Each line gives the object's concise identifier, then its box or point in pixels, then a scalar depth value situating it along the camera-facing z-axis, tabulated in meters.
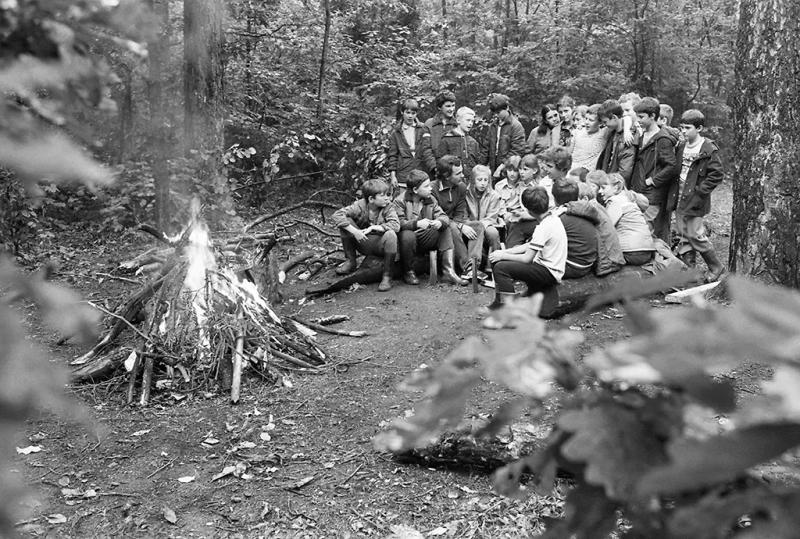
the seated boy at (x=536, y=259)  6.06
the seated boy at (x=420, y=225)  7.61
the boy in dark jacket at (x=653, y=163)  7.66
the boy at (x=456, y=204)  7.88
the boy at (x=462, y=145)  8.75
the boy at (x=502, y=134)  8.94
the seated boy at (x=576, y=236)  6.38
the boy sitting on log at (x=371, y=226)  7.53
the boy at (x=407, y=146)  8.67
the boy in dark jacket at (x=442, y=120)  8.77
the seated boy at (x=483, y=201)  8.12
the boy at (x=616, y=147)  8.00
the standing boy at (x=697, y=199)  7.63
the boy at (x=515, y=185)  7.74
